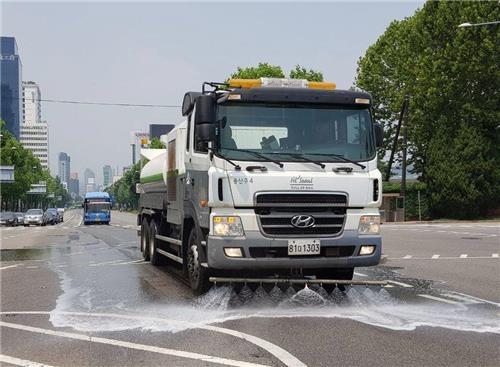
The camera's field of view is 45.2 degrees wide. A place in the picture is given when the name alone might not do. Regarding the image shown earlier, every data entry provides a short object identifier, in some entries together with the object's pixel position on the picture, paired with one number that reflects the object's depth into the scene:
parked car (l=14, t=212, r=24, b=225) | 59.47
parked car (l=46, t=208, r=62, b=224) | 67.63
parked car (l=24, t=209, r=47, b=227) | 55.87
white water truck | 8.22
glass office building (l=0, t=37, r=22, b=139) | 153.38
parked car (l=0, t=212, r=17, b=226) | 55.95
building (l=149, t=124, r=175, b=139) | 176.25
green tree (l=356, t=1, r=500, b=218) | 41.78
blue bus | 54.94
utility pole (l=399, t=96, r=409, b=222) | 45.23
